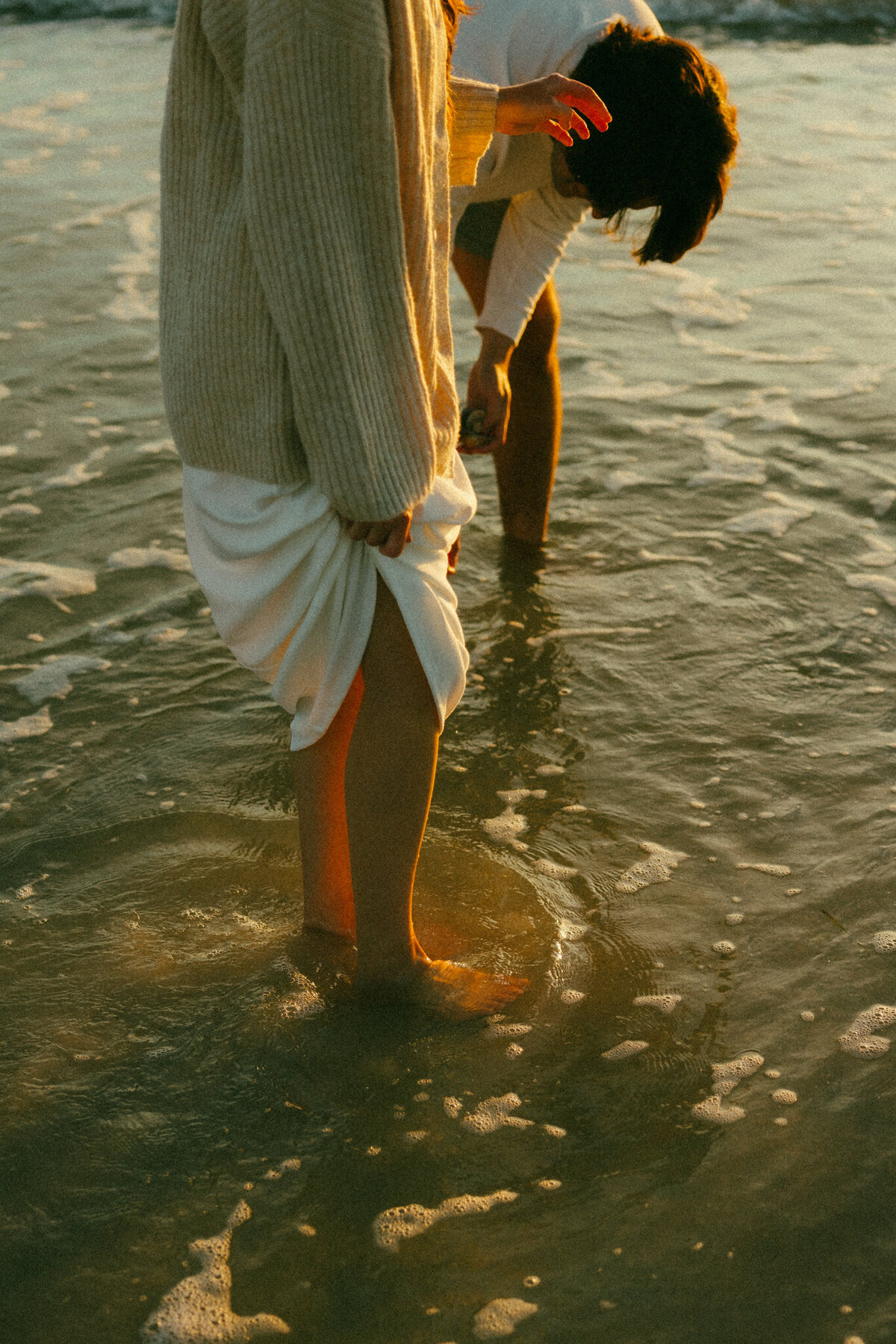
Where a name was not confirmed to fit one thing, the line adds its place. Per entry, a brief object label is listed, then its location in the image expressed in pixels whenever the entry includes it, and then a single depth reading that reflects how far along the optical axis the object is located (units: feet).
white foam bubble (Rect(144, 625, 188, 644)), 10.87
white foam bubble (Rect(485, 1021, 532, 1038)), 6.95
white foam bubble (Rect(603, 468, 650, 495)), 13.23
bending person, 8.41
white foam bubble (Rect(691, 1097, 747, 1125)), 6.38
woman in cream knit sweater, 5.14
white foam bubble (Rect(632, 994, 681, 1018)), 7.13
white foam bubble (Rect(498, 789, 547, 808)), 9.00
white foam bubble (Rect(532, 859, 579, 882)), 8.25
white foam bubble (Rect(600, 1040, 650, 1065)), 6.79
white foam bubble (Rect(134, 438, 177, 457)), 13.99
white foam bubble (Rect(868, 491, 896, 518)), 12.35
